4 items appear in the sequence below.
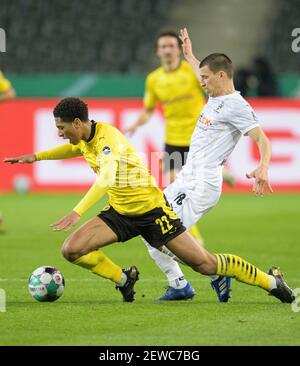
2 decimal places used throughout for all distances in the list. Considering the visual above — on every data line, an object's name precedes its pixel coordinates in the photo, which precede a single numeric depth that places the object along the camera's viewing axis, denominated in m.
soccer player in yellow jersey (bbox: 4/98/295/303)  14.98
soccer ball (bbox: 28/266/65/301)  15.64
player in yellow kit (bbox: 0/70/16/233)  26.67
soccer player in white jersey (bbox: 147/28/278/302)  15.76
